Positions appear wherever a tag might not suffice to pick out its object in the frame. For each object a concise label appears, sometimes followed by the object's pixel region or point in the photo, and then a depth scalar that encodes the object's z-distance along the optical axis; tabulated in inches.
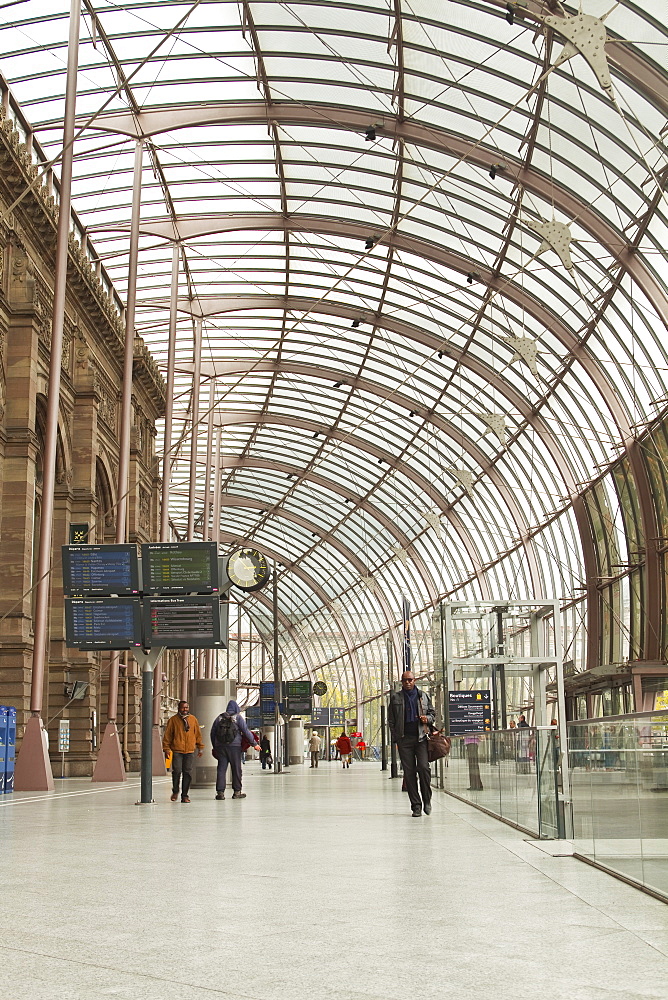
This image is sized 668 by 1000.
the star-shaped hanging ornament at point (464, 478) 1925.4
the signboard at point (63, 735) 1316.4
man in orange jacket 753.0
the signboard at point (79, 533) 1344.7
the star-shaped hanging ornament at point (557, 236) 1034.7
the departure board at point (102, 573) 772.6
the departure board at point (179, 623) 773.3
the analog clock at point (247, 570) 799.1
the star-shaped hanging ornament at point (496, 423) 1583.4
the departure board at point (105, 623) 762.2
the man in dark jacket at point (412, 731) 607.8
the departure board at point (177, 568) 780.0
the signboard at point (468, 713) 969.5
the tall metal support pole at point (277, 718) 1801.2
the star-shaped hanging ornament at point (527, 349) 1326.3
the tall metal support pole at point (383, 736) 1788.9
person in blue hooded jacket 804.6
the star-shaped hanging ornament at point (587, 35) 778.8
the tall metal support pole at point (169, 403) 1478.8
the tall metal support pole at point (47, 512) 887.7
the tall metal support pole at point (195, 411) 1744.6
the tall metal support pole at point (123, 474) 1178.0
